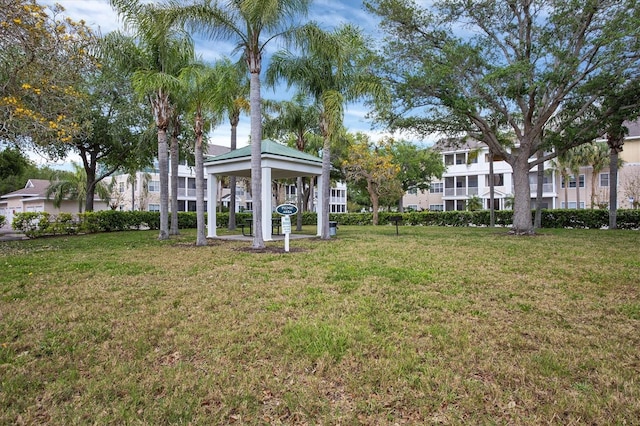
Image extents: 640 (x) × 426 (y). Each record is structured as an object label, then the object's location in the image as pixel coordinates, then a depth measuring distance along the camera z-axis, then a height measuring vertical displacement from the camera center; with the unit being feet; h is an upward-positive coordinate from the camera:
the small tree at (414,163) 122.52 +15.35
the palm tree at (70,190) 104.47 +6.70
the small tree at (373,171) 87.15 +9.22
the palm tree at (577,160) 99.65 +12.81
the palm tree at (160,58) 38.81 +17.78
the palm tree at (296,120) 66.85 +16.35
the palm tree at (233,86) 41.14 +14.72
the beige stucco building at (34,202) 107.55 +3.70
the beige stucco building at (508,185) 102.22 +7.76
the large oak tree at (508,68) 45.55 +17.31
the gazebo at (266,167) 46.98 +5.94
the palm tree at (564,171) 108.11 +11.01
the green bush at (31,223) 55.88 -1.19
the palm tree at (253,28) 34.99 +17.11
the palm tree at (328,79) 42.63 +15.61
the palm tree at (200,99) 39.99 +12.23
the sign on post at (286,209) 38.12 +0.28
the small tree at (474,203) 127.54 +2.17
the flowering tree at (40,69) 28.84 +12.21
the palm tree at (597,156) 99.66 +13.62
